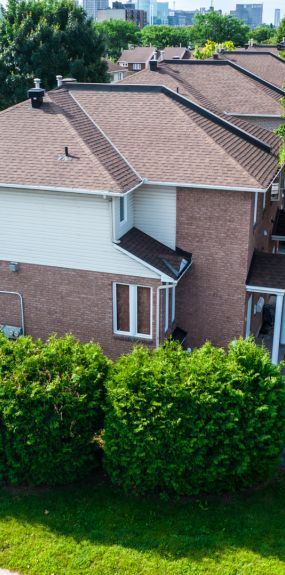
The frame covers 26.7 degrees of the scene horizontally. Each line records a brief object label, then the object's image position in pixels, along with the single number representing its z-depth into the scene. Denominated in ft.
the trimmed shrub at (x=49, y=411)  41.88
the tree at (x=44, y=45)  123.34
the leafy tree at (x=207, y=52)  192.03
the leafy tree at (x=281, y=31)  313.32
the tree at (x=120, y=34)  443.73
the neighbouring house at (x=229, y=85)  100.73
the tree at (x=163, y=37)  443.61
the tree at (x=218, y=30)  434.30
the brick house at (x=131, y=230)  57.16
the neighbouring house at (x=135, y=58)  316.70
